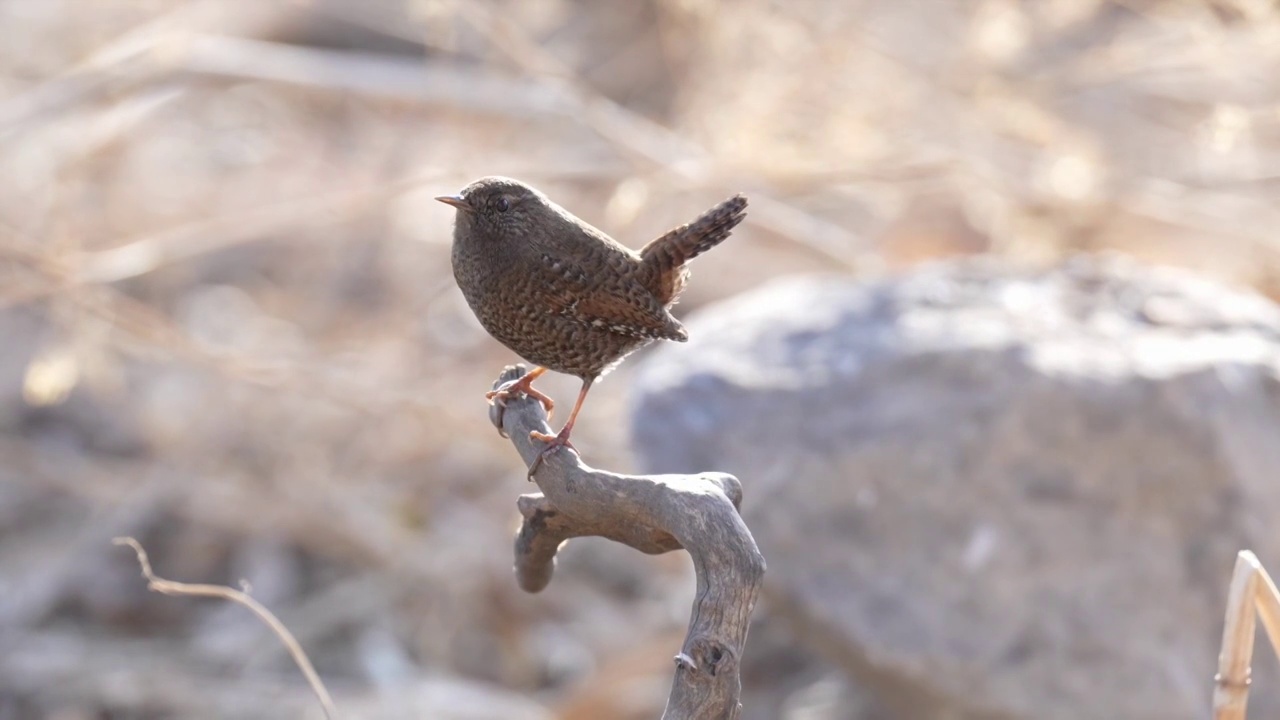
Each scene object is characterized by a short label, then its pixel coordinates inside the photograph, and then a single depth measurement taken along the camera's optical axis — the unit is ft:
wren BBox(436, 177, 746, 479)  14.35
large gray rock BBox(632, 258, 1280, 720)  25.26
